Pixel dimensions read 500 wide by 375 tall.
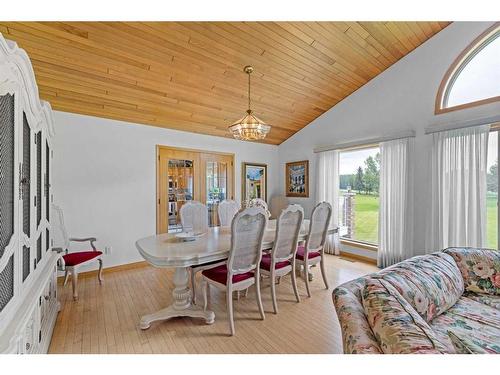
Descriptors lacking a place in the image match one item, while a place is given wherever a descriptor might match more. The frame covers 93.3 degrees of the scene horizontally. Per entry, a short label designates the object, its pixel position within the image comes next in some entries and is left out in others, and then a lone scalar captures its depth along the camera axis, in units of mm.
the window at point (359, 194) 4211
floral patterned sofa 985
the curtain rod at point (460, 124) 2800
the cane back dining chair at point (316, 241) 2762
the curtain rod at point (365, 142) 3568
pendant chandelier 2879
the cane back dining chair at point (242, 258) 2033
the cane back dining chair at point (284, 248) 2430
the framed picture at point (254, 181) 5328
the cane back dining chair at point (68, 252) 2715
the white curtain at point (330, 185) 4574
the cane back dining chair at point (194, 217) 3085
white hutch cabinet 1097
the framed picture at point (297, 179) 5211
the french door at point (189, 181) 4188
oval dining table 1872
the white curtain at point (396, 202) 3570
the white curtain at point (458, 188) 2895
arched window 2939
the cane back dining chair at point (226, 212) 3586
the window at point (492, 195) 2867
